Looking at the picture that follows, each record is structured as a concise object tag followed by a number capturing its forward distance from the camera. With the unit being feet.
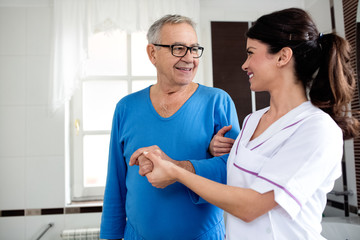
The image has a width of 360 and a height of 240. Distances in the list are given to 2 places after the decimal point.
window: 8.13
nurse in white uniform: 2.27
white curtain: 7.55
